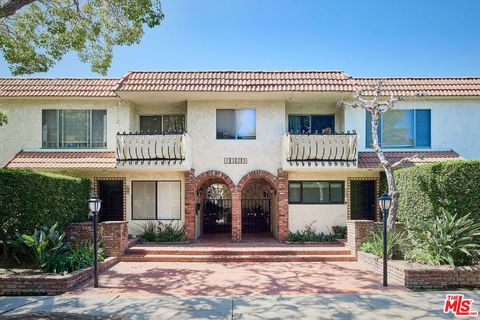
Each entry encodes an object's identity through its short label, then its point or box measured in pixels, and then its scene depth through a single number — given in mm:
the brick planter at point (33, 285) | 8516
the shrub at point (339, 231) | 14695
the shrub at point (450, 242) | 9172
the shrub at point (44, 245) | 9359
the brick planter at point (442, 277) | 8734
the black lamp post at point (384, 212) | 9051
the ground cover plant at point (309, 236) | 14438
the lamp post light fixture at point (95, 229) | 9057
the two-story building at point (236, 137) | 14328
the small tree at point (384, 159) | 11328
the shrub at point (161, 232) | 14461
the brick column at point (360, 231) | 12273
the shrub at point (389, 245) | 10445
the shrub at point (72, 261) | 9258
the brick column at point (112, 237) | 11898
